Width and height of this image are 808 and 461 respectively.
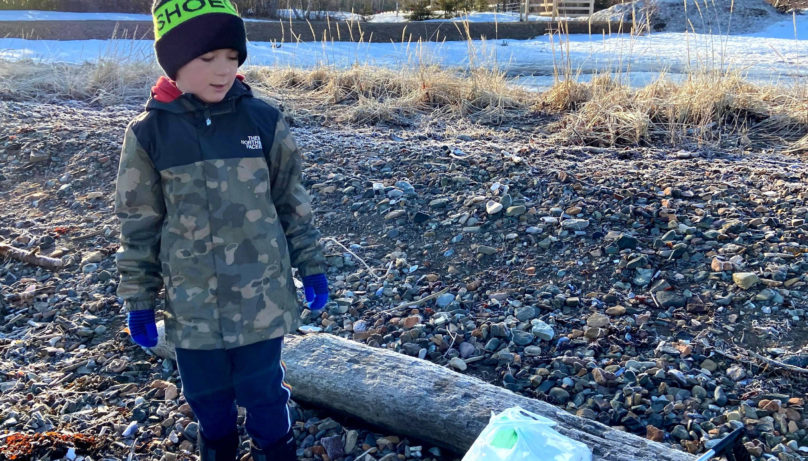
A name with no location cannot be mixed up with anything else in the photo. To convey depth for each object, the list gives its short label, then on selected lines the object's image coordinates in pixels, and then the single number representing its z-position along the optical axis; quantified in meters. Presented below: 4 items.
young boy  1.91
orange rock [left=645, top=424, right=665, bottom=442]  2.38
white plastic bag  1.77
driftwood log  2.14
